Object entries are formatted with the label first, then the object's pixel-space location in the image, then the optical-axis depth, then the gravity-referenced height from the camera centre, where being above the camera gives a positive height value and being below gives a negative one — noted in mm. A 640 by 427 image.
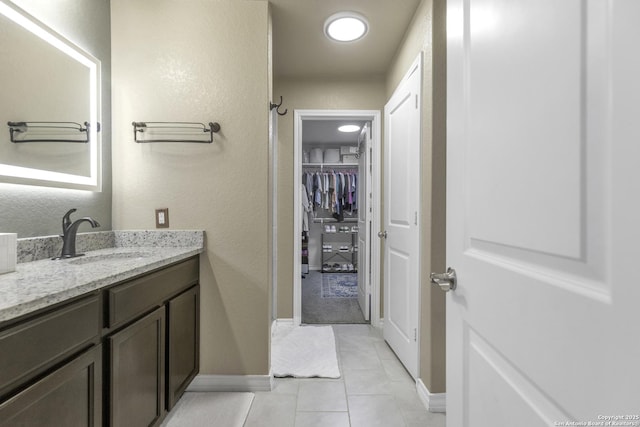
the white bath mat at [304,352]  2125 -1134
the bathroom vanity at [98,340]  760 -434
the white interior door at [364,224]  3086 -138
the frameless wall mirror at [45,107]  1289 +526
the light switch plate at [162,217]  1887 -29
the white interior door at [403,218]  1977 -50
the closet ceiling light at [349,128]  4461 +1288
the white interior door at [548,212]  433 -1
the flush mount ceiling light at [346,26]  2076 +1351
